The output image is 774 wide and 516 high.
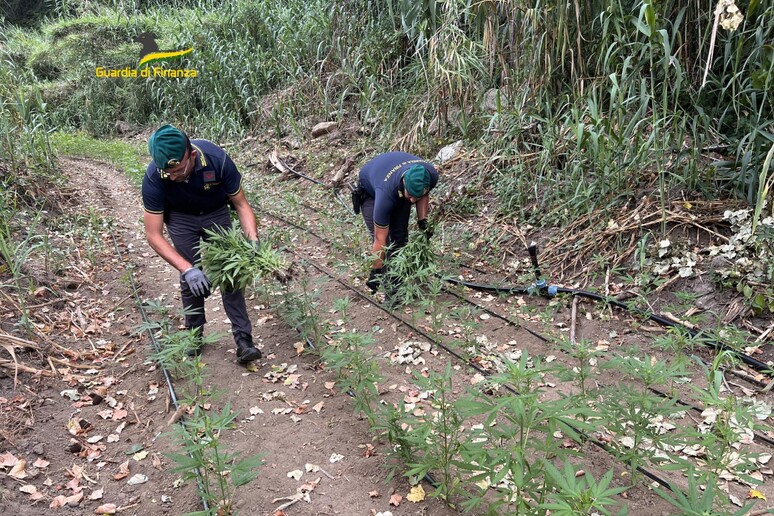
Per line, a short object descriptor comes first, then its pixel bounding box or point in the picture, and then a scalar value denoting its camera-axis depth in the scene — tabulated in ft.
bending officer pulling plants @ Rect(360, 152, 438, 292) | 13.43
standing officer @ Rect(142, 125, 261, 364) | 10.51
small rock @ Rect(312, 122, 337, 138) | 31.96
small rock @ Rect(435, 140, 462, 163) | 22.16
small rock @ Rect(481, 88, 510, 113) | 21.98
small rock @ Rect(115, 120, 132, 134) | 49.98
